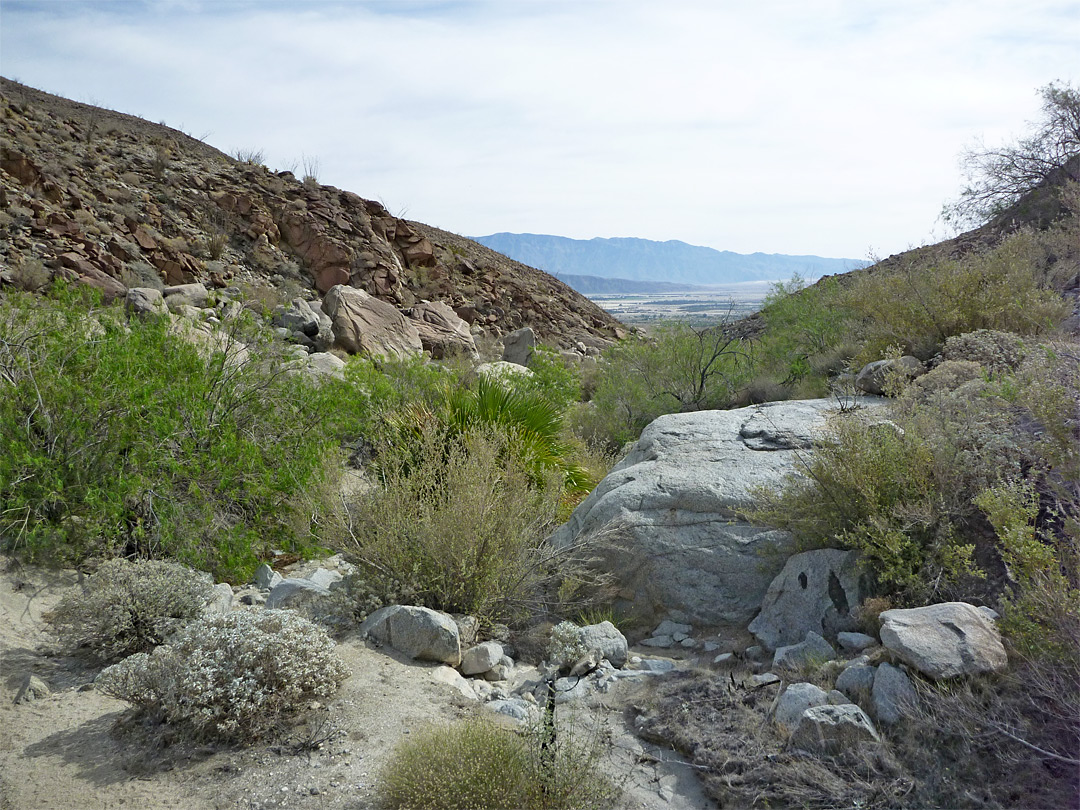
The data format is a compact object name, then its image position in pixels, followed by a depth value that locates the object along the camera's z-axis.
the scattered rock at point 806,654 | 4.05
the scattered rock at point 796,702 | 3.48
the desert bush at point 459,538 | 5.05
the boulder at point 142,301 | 14.55
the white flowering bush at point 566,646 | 4.62
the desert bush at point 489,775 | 2.90
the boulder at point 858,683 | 3.57
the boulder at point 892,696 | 3.35
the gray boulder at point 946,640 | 3.37
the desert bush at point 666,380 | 10.28
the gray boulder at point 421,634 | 4.54
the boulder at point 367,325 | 17.23
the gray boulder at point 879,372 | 7.33
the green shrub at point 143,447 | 5.32
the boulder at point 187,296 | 17.97
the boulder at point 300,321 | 16.41
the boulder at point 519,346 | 20.89
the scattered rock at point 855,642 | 4.07
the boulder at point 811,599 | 4.50
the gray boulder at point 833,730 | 3.25
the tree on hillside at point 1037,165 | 15.37
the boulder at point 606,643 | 4.69
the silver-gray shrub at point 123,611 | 4.46
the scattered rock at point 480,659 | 4.56
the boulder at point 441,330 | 20.20
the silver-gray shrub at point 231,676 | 3.51
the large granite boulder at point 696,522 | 5.30
